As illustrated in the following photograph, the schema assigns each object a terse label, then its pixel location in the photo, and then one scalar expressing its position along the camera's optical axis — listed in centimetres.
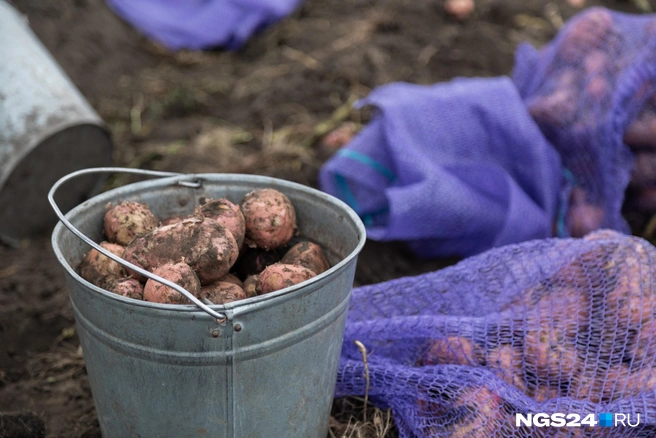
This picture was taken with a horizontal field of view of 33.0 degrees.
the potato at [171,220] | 100
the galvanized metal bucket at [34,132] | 142
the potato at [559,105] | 138
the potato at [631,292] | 102
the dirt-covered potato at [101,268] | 98
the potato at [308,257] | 100
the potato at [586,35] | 142
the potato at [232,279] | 99
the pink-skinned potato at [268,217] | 101
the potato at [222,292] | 94
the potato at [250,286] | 99
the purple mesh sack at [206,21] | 252
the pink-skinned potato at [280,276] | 96
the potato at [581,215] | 136
